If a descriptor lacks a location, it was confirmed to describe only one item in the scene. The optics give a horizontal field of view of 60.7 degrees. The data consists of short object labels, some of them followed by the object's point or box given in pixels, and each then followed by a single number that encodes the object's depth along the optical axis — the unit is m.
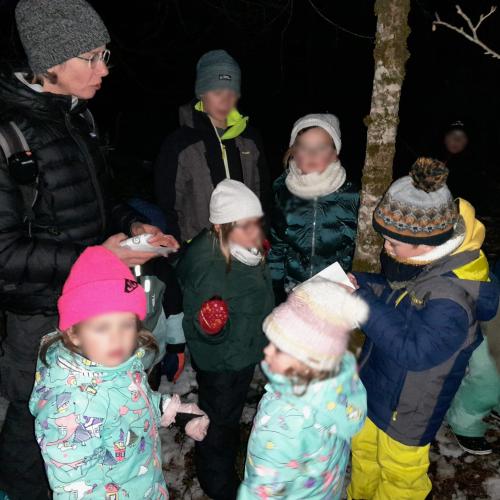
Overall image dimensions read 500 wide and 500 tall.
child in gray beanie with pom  2.02
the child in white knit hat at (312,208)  3.05
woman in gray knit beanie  1.85
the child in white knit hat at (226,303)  2.43
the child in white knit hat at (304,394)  1.72
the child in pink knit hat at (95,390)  1.69
